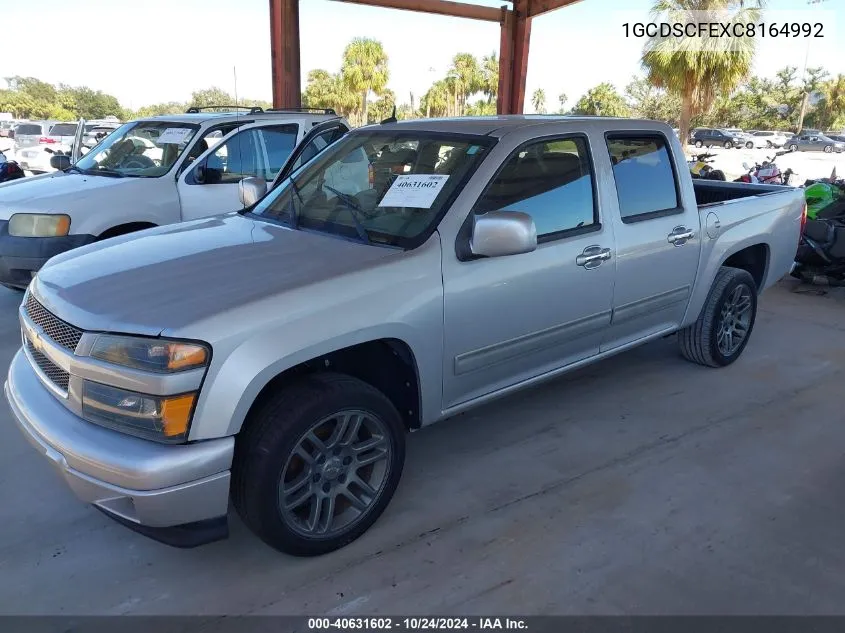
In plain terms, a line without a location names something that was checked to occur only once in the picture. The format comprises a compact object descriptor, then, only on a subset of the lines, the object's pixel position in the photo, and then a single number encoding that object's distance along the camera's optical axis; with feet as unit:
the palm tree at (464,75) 207.10
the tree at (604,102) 181.03
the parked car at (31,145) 50.29
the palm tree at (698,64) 62.13
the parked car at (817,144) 123.85
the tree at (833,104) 181.78
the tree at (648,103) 172.14
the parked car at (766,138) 128.88
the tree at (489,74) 198.74
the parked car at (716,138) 124.98
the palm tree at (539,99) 252.52
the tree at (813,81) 189.55
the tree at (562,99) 256.93
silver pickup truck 7.28
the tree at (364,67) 170.91
